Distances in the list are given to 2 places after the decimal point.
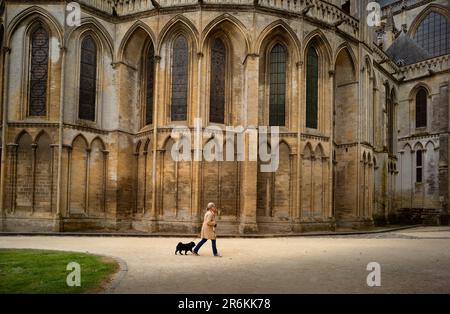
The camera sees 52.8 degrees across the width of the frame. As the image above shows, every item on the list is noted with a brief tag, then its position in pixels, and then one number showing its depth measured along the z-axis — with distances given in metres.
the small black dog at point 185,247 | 12.83
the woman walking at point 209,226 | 13.05
